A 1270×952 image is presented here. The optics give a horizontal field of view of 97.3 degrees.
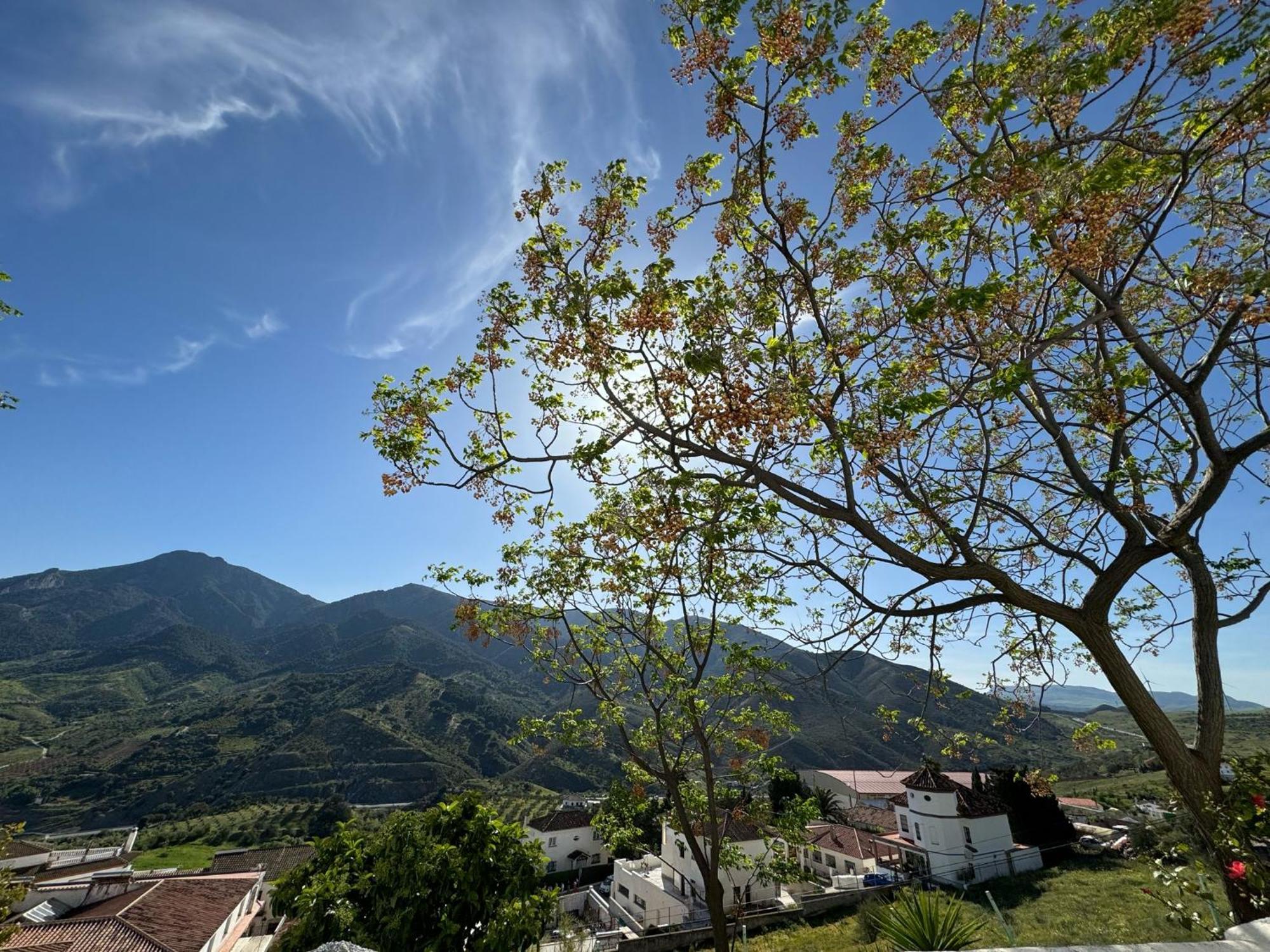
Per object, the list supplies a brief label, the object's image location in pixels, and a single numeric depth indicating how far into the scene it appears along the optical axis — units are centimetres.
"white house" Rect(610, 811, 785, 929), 2750
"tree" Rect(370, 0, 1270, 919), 506
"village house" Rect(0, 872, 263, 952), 1945
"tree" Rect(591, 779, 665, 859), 1311
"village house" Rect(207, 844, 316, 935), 3854
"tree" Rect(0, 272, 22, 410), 788
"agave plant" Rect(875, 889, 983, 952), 646
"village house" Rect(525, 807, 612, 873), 4544
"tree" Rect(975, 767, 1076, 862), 3294
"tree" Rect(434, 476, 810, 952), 1020
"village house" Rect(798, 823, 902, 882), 3531
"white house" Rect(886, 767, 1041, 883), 3050
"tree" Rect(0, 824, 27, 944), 958
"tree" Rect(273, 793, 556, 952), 1080
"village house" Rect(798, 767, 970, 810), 6519
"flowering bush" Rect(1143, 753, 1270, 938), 440
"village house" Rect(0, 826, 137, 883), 3566
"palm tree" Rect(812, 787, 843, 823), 4572
